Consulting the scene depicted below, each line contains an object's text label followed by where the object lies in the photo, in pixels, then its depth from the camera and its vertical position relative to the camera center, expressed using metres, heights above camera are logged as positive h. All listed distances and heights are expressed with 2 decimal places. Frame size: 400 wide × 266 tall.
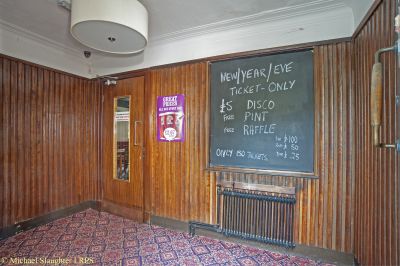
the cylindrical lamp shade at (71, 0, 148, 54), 1.58 +0.93
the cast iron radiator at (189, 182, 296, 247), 2.14 -0.91
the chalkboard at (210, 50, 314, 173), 2.10 +0.25
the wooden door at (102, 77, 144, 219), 3.00 -0.27
